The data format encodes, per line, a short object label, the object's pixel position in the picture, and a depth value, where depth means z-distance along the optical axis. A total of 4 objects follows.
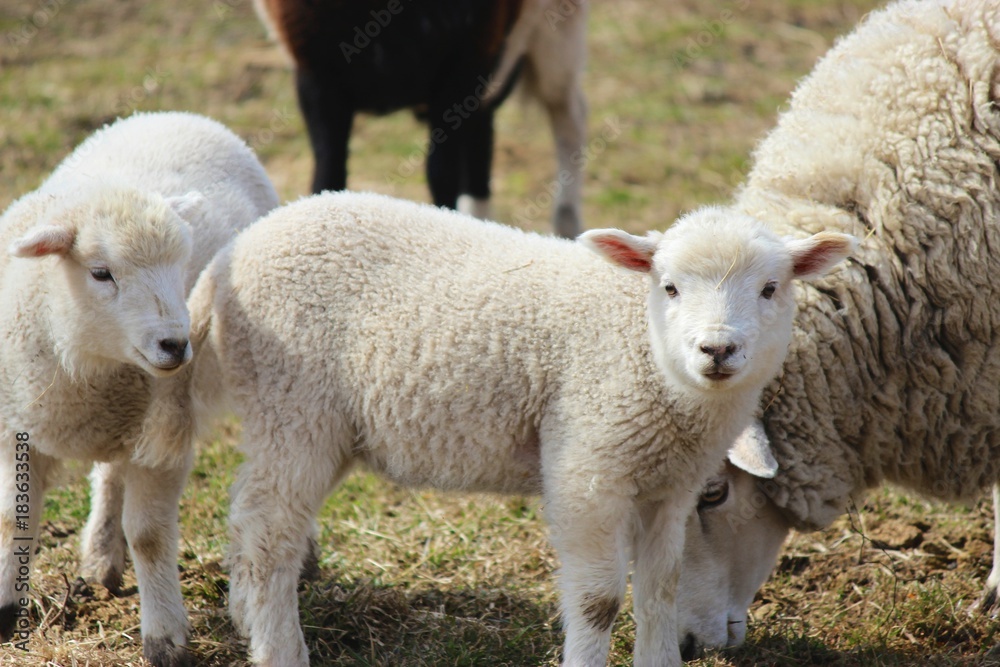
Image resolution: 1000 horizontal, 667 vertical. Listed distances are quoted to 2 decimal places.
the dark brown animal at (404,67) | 10.87
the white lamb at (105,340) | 6.51
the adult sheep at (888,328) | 7.63
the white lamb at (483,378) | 6.30
